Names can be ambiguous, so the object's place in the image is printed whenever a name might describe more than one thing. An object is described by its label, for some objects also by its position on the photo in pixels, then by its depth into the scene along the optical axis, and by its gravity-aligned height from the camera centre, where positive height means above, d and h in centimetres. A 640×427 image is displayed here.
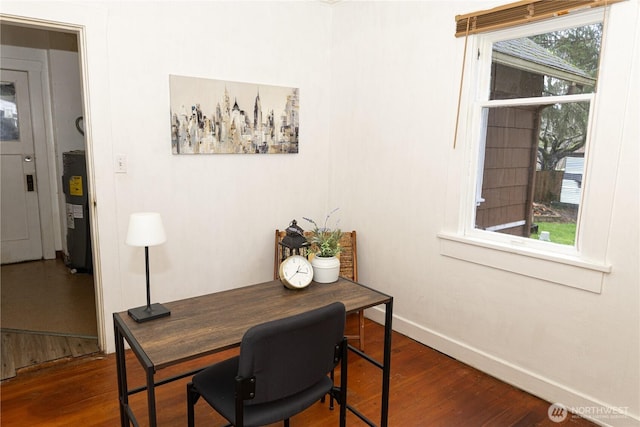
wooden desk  157 -75
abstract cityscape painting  304 +22
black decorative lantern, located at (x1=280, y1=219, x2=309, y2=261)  230 -50
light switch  284 -14
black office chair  149 -83
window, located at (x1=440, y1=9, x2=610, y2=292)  231 +0
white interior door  479 -38
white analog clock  219 -65
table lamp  182 -39
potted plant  232 -61
